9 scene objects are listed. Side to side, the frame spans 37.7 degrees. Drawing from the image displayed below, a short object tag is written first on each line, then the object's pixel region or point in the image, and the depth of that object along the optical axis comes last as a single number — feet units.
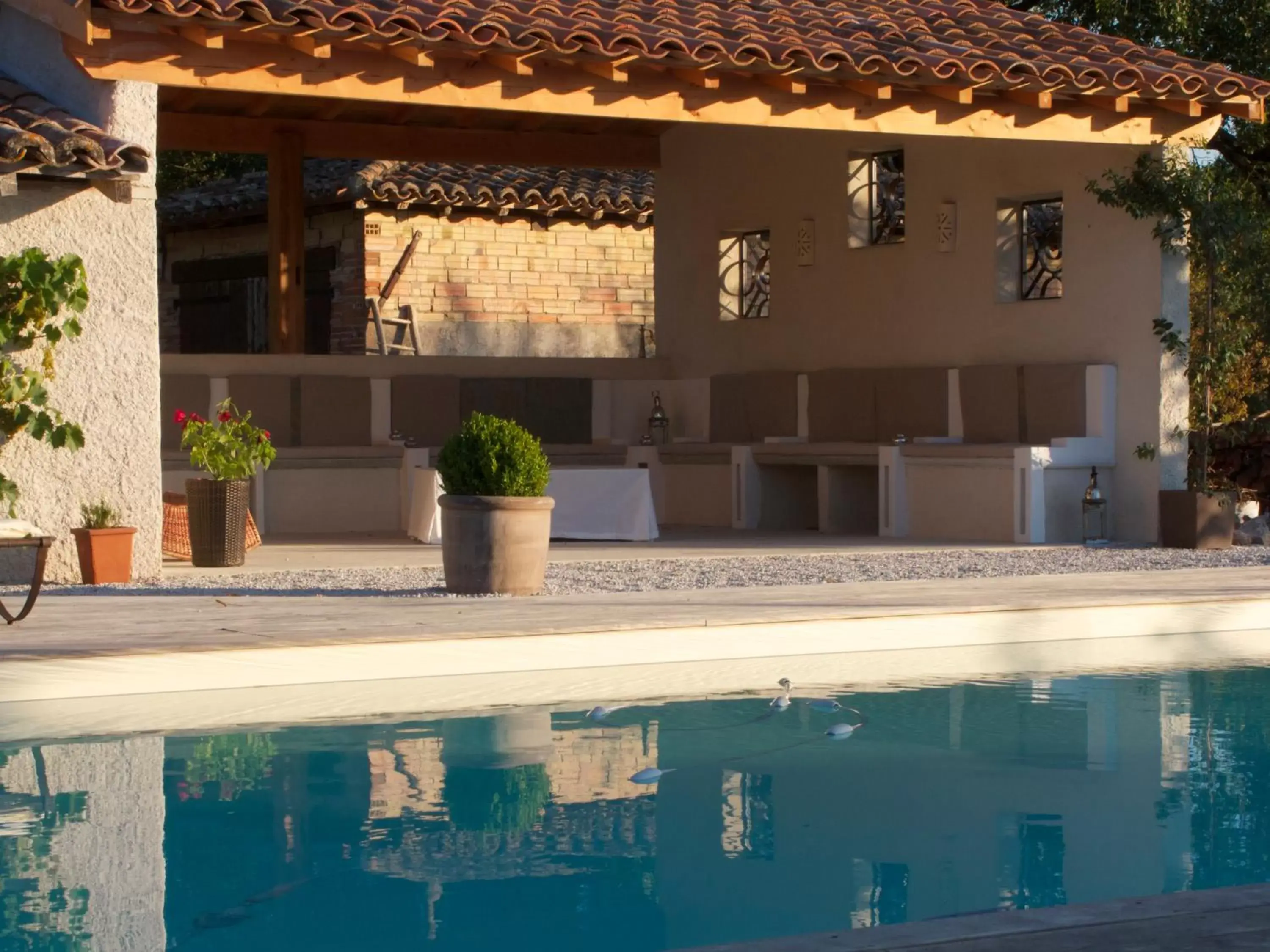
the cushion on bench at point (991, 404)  46.50
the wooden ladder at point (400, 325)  68.69
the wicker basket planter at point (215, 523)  37.35
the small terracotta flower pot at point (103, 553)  33.12
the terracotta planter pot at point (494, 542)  31.07
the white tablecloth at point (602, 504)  45.50
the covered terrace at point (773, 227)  34.73
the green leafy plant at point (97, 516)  33.35
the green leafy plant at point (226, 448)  37.09
